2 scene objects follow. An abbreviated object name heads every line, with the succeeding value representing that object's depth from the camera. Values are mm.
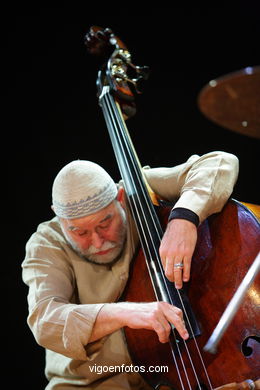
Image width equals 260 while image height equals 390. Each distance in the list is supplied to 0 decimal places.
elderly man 5268
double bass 5098
